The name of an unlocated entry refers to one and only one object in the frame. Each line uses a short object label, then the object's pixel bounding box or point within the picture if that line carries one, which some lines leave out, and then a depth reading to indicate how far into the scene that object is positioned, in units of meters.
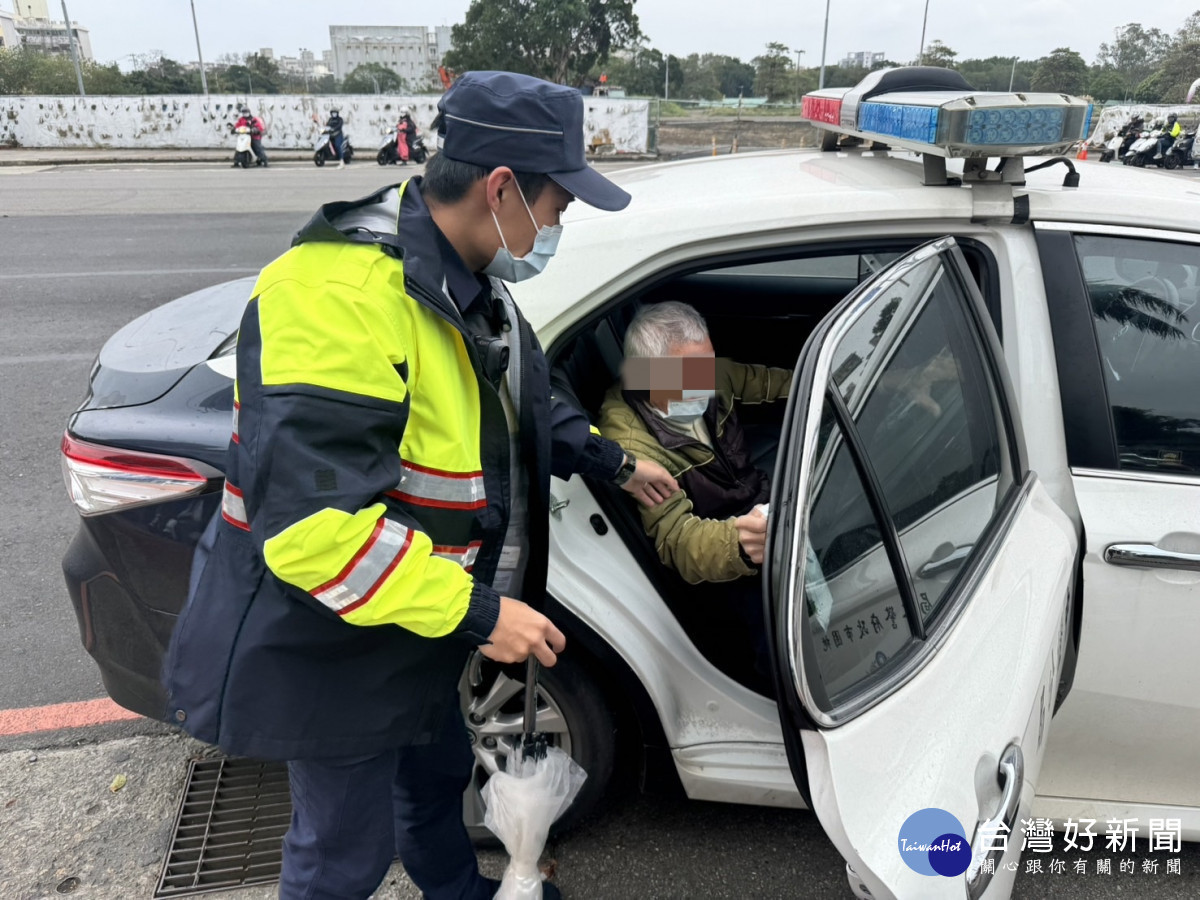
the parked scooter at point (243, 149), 20.52
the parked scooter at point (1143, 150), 20.72
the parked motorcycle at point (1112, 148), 23.17
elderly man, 1.94
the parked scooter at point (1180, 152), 20.39
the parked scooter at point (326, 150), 21.28
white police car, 1.43
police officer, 1.13
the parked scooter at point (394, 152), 21.47
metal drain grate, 2.03
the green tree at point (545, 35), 49.25
